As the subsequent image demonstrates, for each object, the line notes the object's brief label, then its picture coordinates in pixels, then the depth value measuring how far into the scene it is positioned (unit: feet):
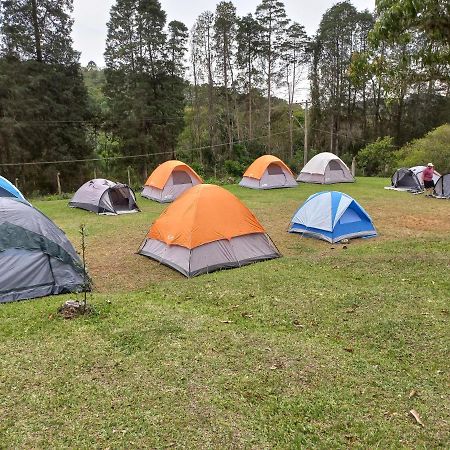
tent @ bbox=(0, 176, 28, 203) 38.04
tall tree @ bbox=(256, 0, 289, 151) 85.56
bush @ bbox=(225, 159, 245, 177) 82.17
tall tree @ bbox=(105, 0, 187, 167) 77.15
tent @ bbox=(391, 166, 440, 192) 58.44
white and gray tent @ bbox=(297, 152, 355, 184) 66.33
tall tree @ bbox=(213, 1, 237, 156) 81.20
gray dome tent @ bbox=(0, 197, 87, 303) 19.62
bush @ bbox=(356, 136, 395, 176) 85.77
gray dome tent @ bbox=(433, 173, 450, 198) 51.72
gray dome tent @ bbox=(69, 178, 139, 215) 46.11
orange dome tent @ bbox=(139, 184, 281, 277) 24.63
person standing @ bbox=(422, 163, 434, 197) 57.36
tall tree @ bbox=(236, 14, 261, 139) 86.63
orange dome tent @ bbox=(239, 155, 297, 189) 62.85
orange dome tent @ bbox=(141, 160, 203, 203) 53.72
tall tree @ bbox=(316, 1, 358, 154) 94.02
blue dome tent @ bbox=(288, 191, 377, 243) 31.71
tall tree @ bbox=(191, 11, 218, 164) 82.94
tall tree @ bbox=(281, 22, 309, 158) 90.27
